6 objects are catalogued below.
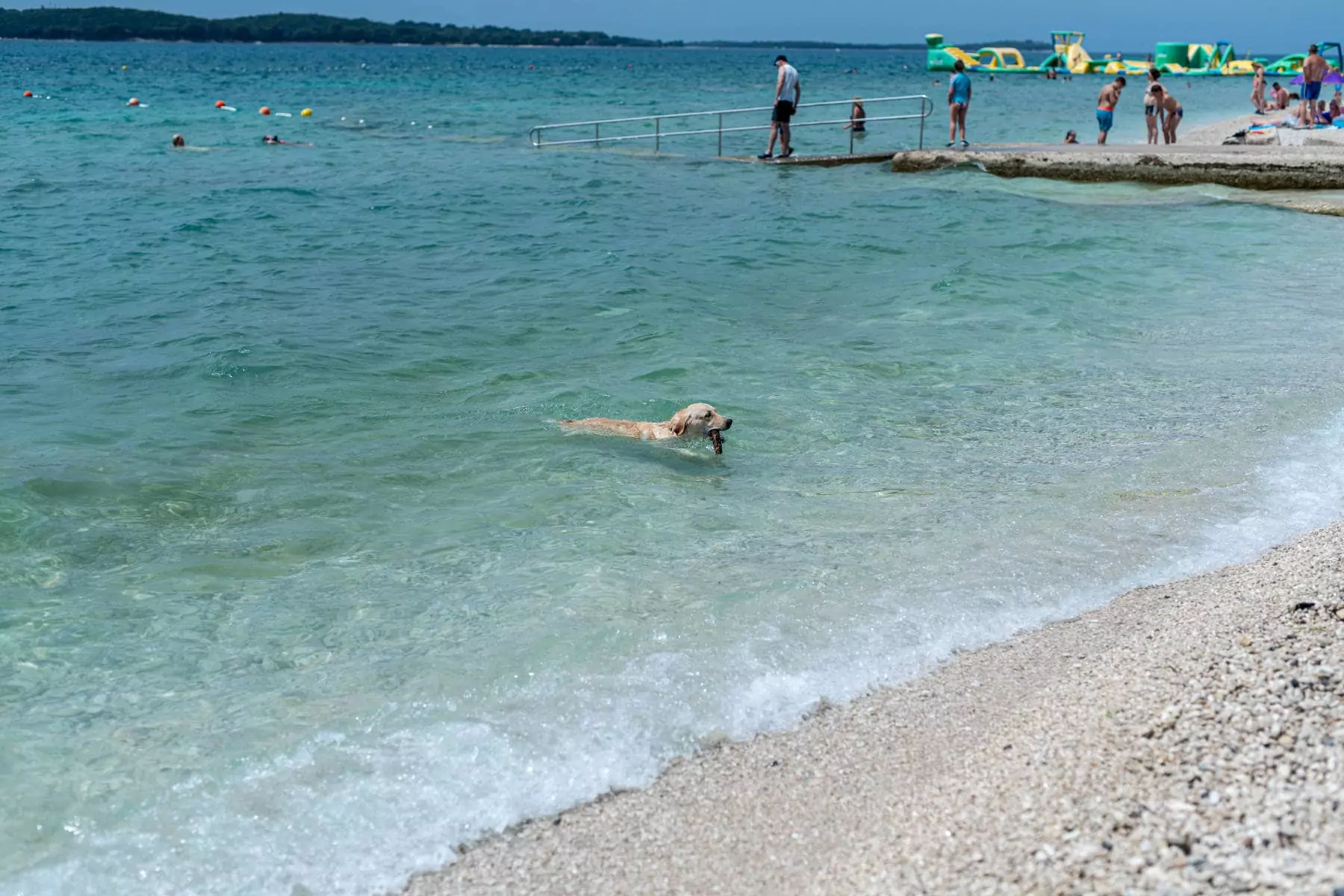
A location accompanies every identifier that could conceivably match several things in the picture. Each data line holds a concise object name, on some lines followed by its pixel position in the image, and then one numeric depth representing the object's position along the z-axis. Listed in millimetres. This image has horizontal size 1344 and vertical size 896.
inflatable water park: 66812
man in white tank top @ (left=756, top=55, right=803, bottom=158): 19438
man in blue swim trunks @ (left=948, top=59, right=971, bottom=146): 19641
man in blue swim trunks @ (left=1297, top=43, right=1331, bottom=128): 21906
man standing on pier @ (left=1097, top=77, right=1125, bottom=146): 21188
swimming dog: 6164
